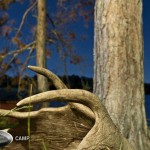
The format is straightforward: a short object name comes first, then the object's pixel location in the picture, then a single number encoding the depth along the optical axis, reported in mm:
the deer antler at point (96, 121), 2156
